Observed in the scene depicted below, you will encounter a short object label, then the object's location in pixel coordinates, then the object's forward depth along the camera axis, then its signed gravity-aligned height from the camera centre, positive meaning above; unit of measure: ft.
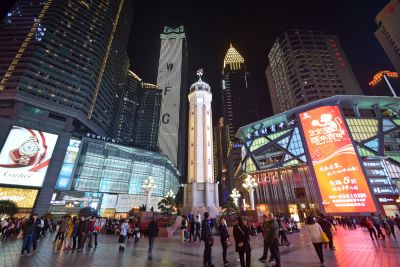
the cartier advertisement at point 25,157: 153.69 +45.11
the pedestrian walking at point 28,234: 30.25 -2.81
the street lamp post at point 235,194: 132.19 +12.08
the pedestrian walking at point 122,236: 34.13 -3.56
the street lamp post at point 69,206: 190.44 +8.03
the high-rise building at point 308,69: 254.27 +192.06
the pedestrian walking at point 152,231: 32.50 -2.68
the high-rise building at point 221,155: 504.02 +158.68
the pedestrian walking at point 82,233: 35.94 -3.14
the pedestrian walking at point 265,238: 24.74 -2.99
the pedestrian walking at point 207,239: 22.30 -2.76
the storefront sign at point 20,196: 150.61 +14.69
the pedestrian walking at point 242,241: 20.16 -2.68
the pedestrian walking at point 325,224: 30.04 -1.65
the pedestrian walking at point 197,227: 49.22 -3.14
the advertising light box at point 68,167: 188.55 +44.81
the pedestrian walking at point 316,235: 22.52 -2.44
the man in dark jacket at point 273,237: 21.33 -2.60
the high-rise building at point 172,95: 469.57 +273.87
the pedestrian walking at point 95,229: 41.17 -2.87
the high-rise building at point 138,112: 409.69 +210.60
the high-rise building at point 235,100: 430.61 +250.19
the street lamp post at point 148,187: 87.15 +11.28
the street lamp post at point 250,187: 88.53 +11.23
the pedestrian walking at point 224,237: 23.17 -2.59
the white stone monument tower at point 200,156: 110.14 +33.87
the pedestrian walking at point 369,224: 39.26 -2.39
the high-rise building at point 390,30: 239.91 +221.52
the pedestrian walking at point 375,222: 41.52 -2.01
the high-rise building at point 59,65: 203.21 +174.00
